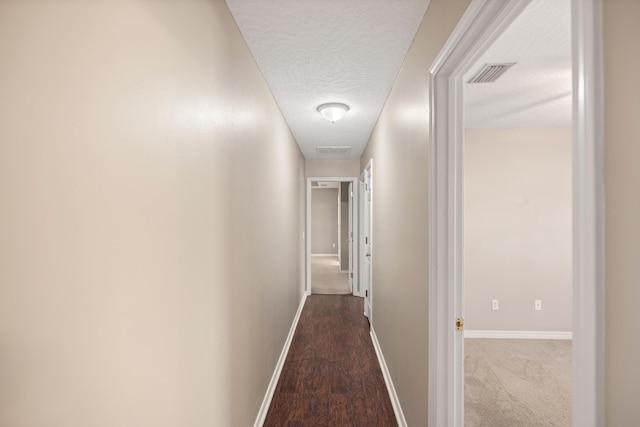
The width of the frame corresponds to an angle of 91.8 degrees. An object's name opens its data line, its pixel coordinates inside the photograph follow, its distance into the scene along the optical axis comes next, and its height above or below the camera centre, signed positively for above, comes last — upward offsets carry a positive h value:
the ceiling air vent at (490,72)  2.17 +1.10
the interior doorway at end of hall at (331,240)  5.59 -0.55
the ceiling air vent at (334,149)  4.59 +1.08
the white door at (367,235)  4.30 -0.23
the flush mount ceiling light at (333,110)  2.83 +1.01
